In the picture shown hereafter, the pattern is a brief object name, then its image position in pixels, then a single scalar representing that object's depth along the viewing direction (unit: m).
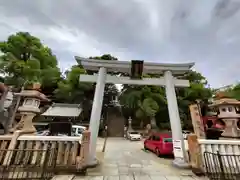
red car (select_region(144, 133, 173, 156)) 7.69
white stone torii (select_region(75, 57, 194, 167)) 5.94
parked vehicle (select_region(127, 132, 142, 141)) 16.11
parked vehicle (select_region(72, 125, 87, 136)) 11.90
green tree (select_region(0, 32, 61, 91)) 13.94
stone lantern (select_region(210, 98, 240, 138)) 6.17
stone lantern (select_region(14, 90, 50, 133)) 5.76
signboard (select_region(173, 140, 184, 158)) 5.61
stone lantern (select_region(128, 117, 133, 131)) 20.53
